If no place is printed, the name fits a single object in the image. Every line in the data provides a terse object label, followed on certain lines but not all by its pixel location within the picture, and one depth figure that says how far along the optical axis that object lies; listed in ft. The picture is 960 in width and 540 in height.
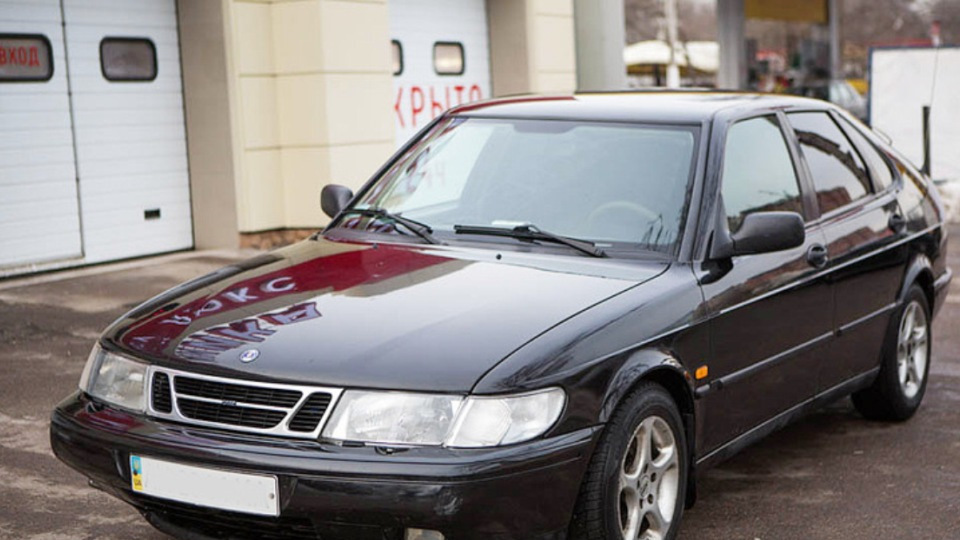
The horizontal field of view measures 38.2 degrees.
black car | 12.59
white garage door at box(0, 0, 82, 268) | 33.96
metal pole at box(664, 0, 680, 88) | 142.58
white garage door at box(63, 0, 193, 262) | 36.04
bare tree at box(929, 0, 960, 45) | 228.43
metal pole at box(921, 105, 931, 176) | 50.59
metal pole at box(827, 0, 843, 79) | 115.34
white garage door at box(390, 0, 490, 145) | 46.52
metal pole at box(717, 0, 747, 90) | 107.65
